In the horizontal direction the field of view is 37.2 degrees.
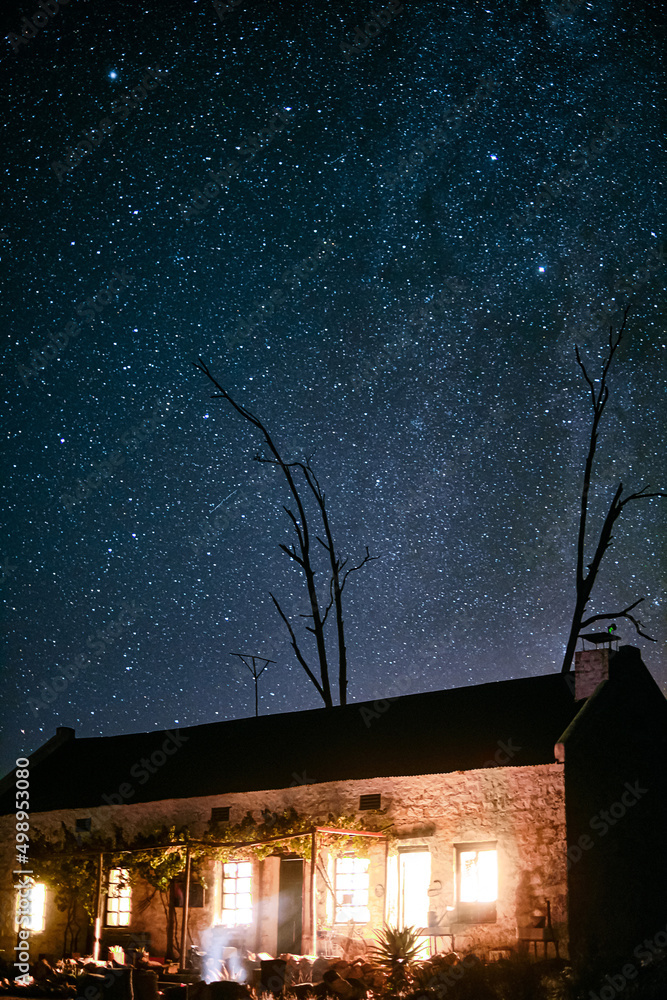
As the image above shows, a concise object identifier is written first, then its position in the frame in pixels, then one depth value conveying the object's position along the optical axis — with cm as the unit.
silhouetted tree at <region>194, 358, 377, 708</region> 2995
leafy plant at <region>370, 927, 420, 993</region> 1472
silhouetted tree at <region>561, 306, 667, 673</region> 2595
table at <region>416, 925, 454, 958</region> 1577
